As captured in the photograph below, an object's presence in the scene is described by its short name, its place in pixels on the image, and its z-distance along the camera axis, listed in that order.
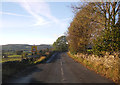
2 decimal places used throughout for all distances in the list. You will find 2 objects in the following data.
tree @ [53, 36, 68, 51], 99.50
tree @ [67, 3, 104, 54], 16.66
